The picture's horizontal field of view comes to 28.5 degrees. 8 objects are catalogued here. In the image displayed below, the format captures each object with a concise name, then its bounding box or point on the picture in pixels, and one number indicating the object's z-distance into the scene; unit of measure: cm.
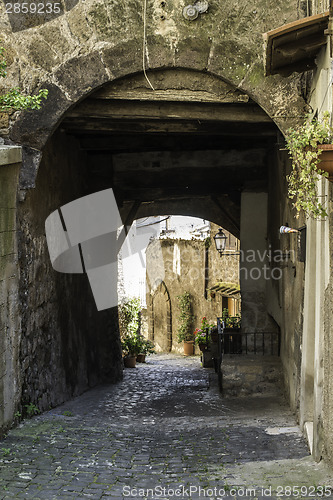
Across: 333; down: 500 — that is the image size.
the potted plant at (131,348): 1546
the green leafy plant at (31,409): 677
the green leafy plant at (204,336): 1584
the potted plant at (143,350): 1622
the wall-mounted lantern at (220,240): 1451
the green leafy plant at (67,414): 742
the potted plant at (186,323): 2344
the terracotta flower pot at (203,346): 1621
